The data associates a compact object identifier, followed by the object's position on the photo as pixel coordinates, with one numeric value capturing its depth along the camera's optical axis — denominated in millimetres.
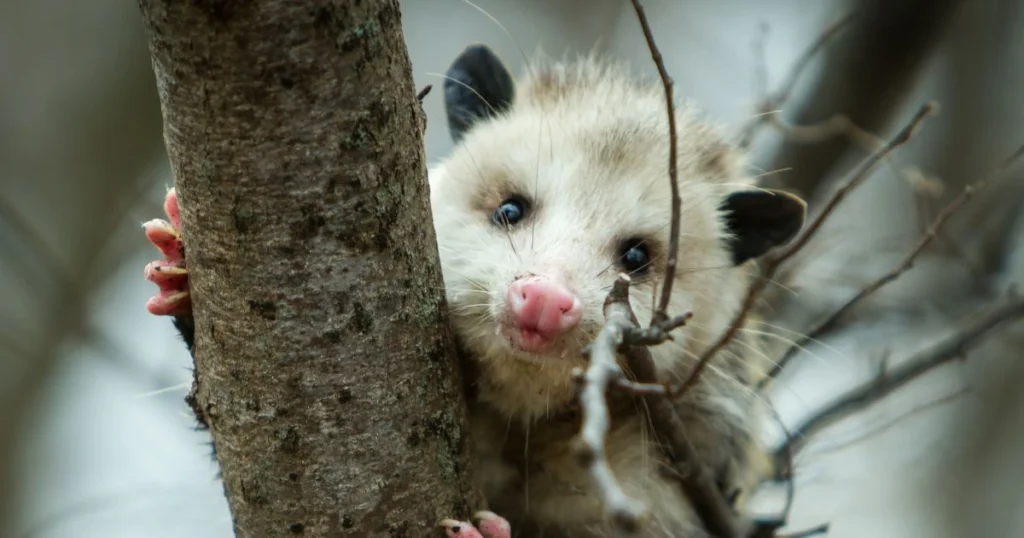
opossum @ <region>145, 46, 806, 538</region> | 2428
